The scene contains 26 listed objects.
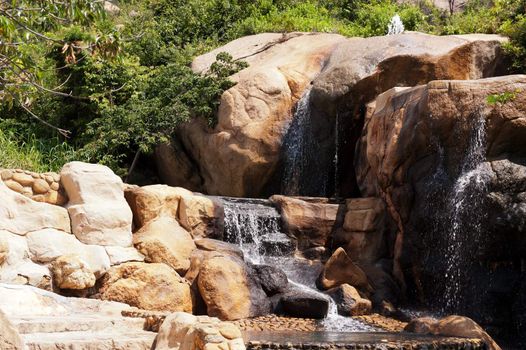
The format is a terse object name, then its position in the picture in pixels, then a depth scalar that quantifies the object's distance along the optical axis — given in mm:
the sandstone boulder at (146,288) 10930
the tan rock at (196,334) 6664
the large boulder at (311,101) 15820
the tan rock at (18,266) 10070
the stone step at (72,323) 7443
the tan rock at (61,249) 10648
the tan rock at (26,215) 10758
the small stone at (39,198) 11500
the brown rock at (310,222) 14109
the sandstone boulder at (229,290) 11211
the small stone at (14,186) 11430
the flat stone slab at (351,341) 8617
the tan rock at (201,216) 12875
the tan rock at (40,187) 11570
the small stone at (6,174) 11453
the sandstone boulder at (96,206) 11328
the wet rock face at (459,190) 11508
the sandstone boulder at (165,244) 11688
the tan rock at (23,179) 11555
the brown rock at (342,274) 12609
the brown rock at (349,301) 11875
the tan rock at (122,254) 11234
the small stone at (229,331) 6867
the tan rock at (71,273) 10438
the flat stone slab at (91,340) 6676
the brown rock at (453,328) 9641
